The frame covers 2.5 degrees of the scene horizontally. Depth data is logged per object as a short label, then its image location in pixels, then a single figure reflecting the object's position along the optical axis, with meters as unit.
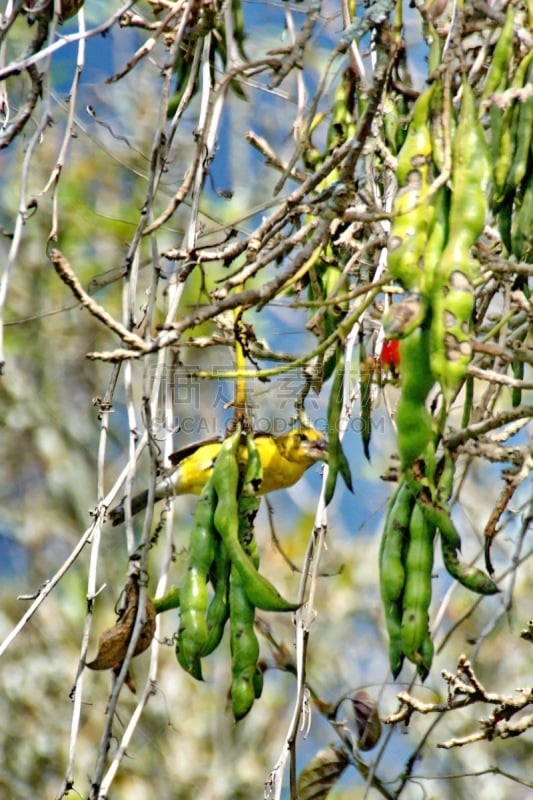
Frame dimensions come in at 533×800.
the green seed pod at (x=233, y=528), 9.88
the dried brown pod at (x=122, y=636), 9.91
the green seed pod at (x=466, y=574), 9.83
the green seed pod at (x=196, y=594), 9.92
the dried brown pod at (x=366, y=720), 10.40
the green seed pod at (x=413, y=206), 9.62
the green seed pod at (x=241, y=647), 9.91
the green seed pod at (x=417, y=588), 9.82
